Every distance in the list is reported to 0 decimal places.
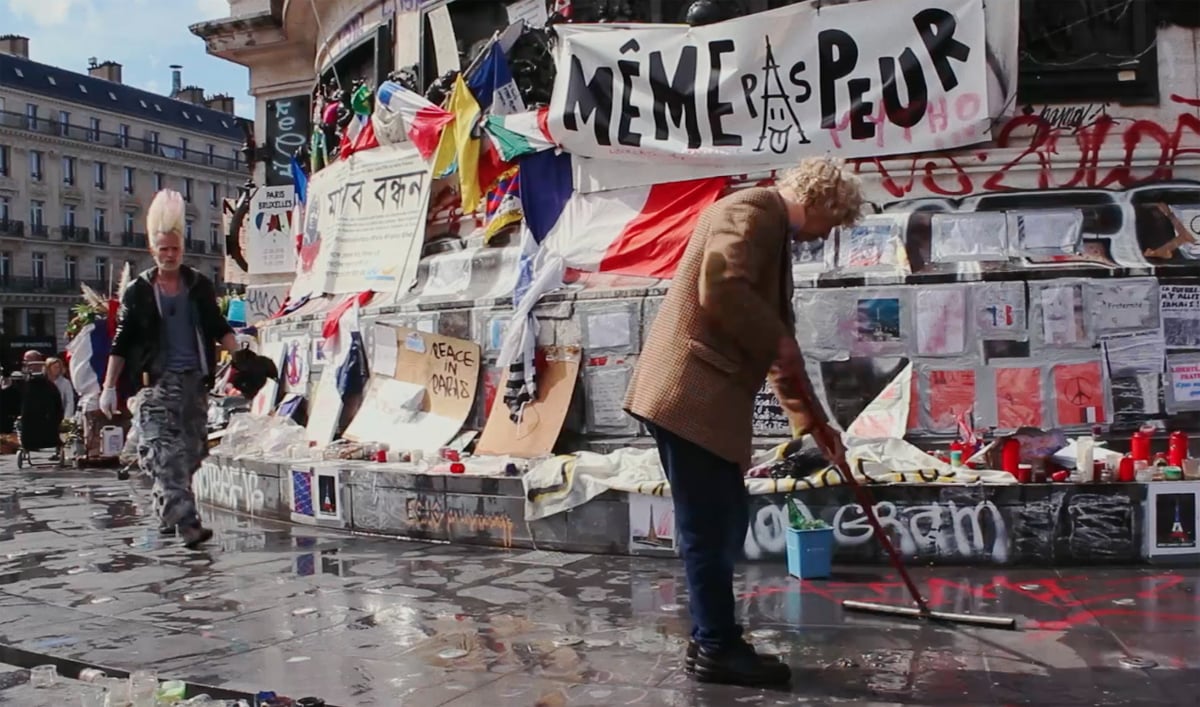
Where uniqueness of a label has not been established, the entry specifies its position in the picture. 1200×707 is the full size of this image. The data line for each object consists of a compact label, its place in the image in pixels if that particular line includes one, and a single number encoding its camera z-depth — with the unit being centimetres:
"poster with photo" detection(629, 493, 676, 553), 659
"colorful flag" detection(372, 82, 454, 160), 974
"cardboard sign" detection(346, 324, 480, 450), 863
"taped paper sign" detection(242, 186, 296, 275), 1714
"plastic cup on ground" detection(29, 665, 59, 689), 457
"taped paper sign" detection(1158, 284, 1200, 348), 713
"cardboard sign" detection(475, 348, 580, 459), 789
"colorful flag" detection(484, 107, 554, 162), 872
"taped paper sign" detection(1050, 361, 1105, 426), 716
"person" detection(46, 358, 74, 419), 1727
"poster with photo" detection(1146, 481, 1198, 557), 610
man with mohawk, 726
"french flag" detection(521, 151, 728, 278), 811
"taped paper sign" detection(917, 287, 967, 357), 727
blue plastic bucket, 603
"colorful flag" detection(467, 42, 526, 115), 916
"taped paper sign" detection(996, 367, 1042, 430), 720
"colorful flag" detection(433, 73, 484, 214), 931
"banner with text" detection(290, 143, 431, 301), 998
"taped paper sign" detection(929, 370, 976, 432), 725
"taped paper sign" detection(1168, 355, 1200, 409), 710
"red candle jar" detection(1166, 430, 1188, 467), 640
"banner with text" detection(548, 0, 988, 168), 758
